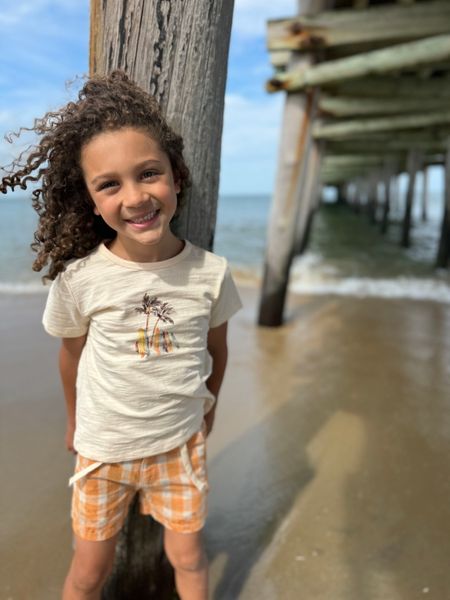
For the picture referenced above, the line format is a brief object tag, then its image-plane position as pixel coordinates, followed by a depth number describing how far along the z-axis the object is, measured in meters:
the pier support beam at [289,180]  4.41
